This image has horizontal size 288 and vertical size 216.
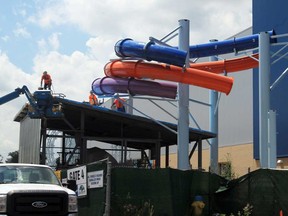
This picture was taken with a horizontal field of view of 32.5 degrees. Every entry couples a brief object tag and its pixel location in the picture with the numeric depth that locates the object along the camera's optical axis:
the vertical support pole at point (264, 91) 20.05
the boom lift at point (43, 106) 22.92
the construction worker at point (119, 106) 28.20
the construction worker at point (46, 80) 26.66
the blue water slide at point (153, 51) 20.34
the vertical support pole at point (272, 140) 19.84
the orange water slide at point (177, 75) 21.14
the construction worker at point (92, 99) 30.02
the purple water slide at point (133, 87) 22.03
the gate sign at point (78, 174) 14.55
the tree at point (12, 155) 90.22
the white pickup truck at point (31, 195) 11.07
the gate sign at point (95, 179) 13.45
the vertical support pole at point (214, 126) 25.53
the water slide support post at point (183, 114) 21.48
